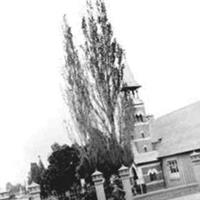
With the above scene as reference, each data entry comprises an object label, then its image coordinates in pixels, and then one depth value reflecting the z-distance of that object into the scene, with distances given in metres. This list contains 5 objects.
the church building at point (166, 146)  31.08
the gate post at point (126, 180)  19.47
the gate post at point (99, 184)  18.95
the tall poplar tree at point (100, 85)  22.80
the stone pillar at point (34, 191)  16.98
